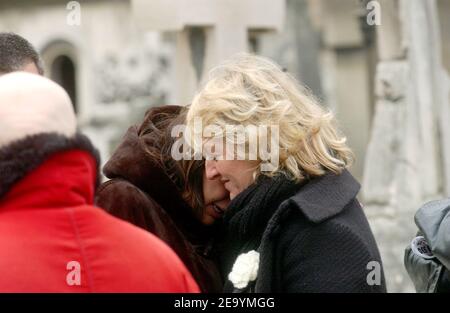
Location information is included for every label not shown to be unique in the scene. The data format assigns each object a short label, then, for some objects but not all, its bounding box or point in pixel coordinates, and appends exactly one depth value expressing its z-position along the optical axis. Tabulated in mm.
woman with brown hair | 6126
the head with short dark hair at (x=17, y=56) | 7033
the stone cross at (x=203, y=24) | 11351
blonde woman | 5683
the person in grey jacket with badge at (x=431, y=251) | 6017
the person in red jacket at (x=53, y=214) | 4346
